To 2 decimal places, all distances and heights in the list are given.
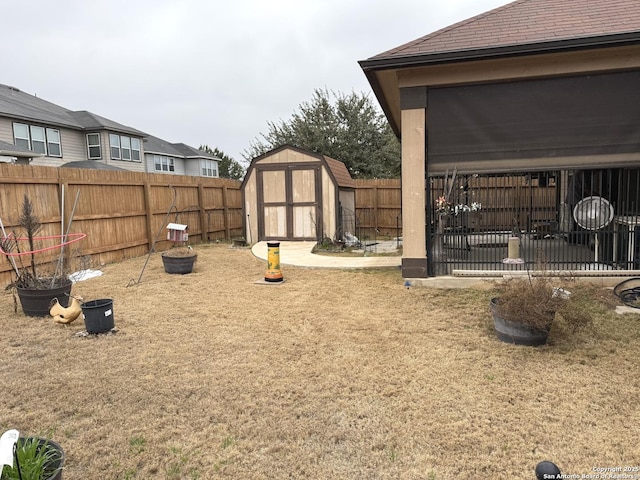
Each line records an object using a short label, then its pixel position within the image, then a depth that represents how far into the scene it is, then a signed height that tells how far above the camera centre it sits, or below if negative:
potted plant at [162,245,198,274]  8.02 -0.92
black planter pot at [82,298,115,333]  4.48 -1.07
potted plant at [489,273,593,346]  3.79 -1.00
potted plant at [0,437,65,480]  1.83 -1.10
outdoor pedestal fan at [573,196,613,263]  6.37 -0.21
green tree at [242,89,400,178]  25.25 +4.41
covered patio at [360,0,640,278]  5.83 +1.40
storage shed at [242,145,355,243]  12.19 +0.36
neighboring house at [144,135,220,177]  29.12 +4.01
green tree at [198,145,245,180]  46.25 +4.71
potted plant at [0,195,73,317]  5.21 -0.88
